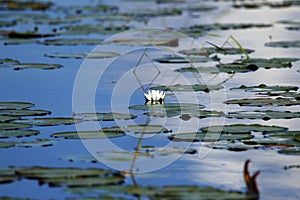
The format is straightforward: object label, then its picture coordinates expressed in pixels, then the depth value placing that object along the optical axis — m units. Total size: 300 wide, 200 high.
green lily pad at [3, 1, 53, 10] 30.08
